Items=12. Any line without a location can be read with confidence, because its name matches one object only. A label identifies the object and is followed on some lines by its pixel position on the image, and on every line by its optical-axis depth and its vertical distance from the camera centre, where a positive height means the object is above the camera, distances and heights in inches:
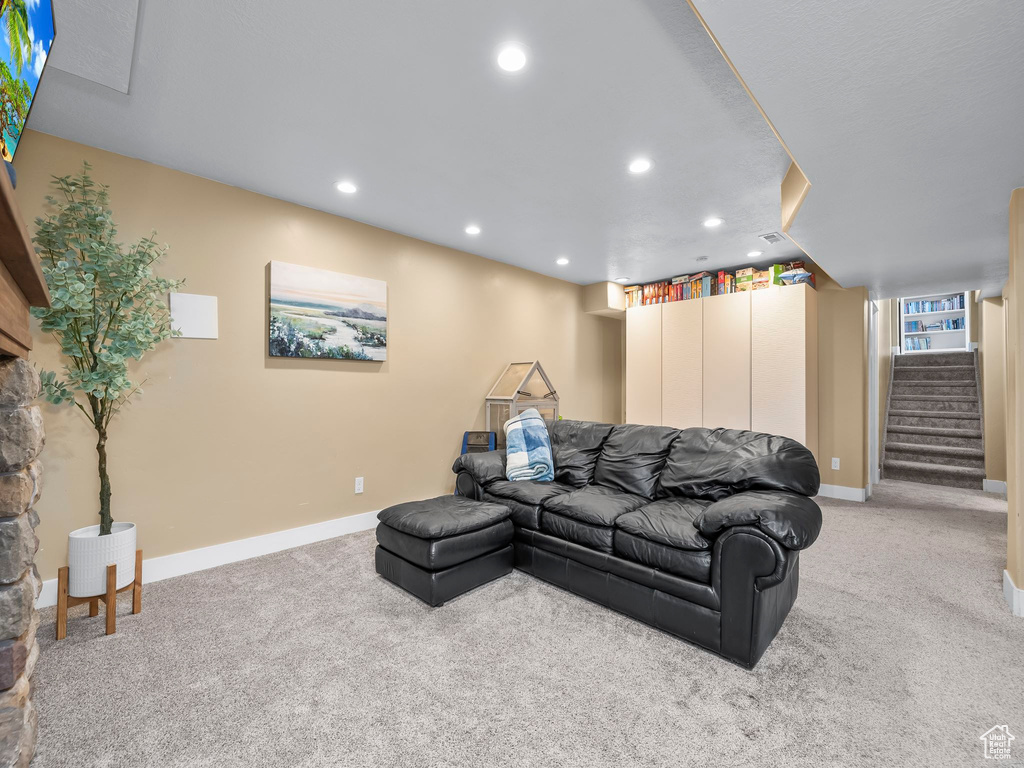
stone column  44.2 -17.1
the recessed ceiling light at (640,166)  101.7 +50.6
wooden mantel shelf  32.2 +10.6
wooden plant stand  79.8 -37.9
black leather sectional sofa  72.1 -25.7
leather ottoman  90.4 -33.0
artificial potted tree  81.6 +13.6
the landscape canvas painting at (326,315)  124.3 +21.7
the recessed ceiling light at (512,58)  68.0 +50.6
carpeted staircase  212.5 -19.4
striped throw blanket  123.8 -17.4
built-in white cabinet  171.8 +10.1
